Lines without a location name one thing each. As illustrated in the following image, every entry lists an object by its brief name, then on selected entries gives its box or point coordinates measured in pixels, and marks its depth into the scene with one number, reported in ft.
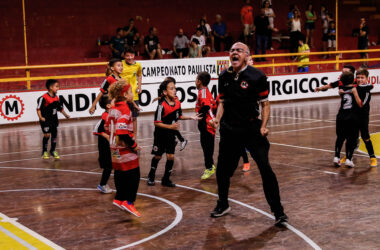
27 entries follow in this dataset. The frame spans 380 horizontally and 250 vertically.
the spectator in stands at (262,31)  86.33
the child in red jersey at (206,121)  33.53
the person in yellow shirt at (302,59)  84.28
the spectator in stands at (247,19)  89.45
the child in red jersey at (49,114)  41.55
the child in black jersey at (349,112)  34.91
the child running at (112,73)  37.91
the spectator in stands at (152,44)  79.15
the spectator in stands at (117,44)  77.82
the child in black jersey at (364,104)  35.53
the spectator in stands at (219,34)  89.15
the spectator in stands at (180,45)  82.53
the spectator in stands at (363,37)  94.53
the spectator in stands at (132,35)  80.02
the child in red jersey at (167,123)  31.58
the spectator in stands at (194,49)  80.93
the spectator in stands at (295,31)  90.58
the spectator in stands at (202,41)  82.11
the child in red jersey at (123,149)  25.52
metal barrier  64.59
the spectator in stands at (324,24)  99.47
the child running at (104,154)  30.66
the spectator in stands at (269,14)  90.43
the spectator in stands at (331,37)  97.40
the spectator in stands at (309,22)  96.68
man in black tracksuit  24.32
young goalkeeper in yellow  42.93
